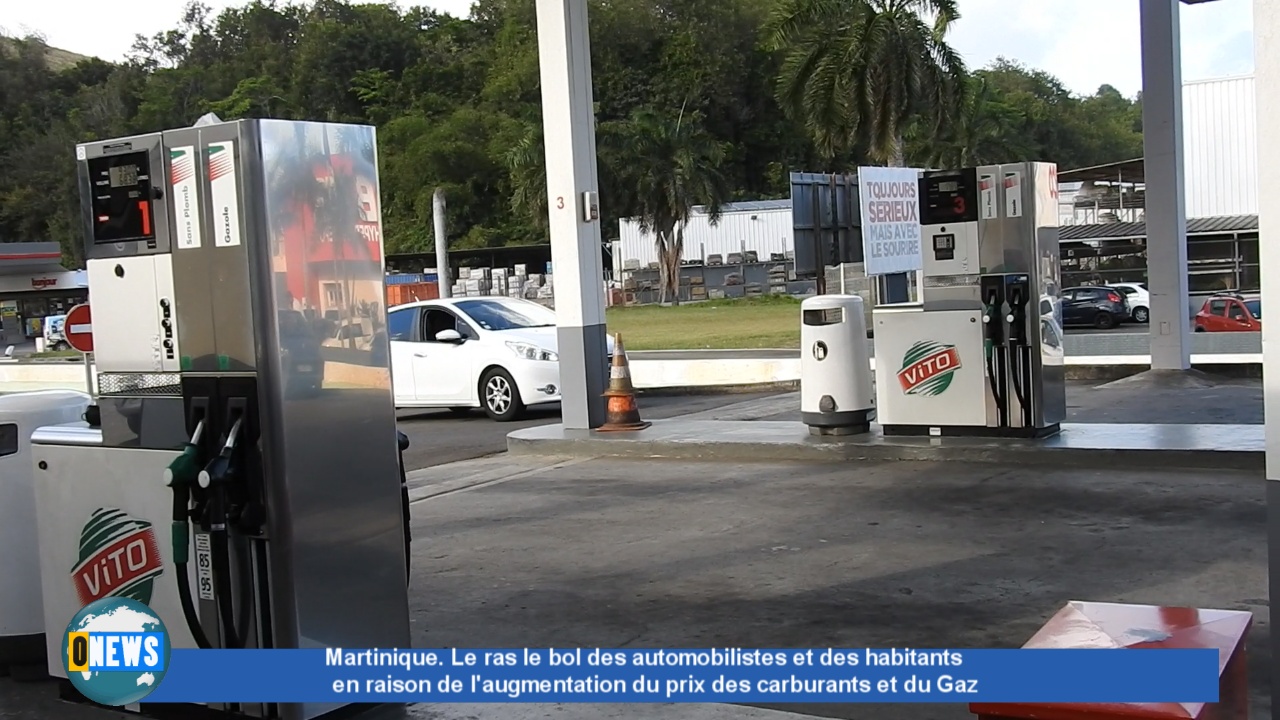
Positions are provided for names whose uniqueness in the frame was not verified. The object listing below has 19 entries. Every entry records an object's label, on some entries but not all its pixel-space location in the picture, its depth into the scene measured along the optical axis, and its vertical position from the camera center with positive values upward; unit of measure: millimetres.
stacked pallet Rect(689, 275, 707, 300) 61188 -154
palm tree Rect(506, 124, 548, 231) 55531 +5278
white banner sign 22688 +1022
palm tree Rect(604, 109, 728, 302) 57438 +5123
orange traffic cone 12203 -1051
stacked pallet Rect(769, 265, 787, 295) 60250 +66
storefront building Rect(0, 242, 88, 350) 48988 +1572
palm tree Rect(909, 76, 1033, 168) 58969 +6374
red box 2668 -882
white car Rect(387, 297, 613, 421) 15133 -691
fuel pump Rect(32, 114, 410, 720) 4387 -312
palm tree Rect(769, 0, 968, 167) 34000 +5721
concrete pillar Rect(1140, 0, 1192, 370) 15016 +1185
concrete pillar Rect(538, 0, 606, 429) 11867 +1130
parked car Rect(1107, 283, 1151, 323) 37062 -1176
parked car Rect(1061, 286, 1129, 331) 36719 -1264
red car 26156 -1258
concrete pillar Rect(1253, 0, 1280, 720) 3668 +209
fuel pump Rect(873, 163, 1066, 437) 10227 -381
